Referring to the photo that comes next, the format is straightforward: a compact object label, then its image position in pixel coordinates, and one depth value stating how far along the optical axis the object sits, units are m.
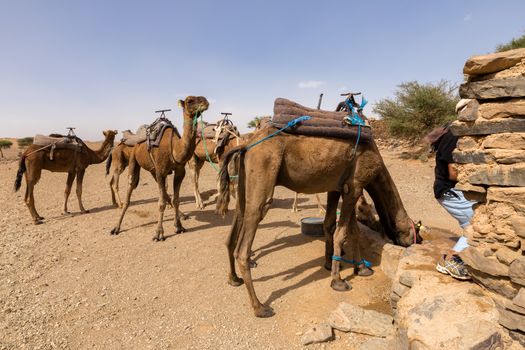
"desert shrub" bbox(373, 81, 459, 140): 17.94
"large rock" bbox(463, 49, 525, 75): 2.41
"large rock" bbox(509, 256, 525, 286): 2.30
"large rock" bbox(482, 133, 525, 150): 2.39
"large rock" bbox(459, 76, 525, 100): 2.37
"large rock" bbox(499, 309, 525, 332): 2.29
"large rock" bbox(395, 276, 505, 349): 2.34
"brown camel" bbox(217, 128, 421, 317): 3.77
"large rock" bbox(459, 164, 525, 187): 2.37
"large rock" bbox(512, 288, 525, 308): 2.28
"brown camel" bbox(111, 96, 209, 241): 6.11
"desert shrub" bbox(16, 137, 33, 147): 38.16
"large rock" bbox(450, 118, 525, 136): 2.40
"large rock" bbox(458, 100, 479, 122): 2.66
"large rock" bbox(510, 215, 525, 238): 2.35
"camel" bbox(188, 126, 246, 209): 8.75
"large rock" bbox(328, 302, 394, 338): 3.19
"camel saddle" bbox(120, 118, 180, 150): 6.81
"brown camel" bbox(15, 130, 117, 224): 8.27
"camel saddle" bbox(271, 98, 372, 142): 3.92
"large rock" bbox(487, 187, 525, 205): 2.38
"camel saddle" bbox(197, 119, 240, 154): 8.64
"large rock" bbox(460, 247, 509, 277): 2.47
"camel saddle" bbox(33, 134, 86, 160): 8.55
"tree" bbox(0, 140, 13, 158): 33.16
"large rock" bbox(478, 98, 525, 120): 2.37
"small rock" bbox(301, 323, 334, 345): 3.15
